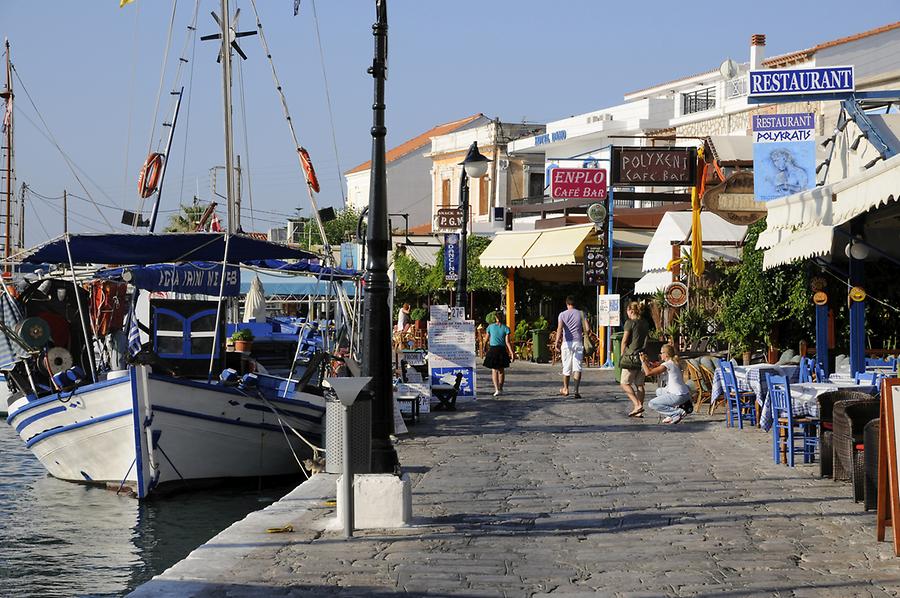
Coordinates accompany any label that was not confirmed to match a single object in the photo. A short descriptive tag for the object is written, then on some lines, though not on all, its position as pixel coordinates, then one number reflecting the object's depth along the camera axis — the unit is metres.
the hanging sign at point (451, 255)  37.94
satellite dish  41.84
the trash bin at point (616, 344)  27.95
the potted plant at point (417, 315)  41.12
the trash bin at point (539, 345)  35.44
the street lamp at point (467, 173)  22.97
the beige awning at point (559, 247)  34.06
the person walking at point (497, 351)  22.69
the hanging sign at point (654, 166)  28.58
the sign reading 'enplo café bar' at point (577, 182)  33.81
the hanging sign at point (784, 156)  19.78
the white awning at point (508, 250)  36.72
